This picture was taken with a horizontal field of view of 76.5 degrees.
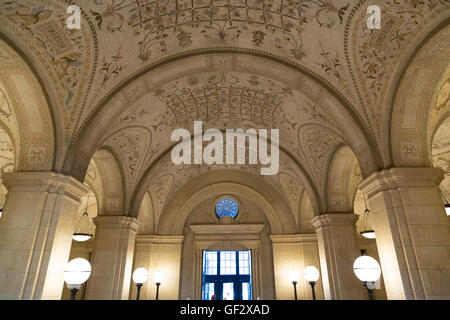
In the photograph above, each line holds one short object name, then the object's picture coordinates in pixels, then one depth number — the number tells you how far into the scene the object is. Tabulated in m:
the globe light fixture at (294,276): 11.01
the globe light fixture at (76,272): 3.70
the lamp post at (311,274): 8.73
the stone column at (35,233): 4.96
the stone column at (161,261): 12.03
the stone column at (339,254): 7.88
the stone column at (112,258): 8.09
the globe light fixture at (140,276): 8.40
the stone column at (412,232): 4.89
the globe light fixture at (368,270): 3.72
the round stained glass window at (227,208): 13.92
